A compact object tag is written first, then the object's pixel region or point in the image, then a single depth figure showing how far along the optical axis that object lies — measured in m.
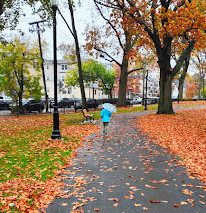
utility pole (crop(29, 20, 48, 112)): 24.91
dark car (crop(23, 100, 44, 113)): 26.33
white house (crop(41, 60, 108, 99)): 54.28
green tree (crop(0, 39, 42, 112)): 22.59
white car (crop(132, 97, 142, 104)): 52.43
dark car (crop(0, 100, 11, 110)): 31.06
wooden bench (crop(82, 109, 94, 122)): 14.63
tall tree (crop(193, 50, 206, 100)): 48.39
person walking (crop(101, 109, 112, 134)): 10.23
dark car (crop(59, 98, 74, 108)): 35.09
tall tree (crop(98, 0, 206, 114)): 12.68
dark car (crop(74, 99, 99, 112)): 28.19
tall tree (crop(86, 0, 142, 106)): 26.39
